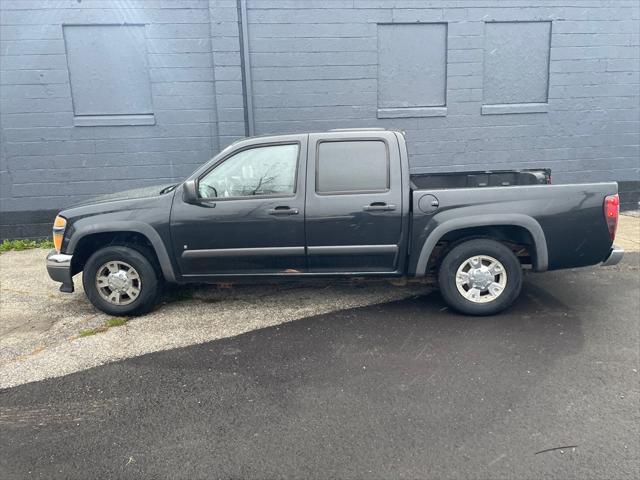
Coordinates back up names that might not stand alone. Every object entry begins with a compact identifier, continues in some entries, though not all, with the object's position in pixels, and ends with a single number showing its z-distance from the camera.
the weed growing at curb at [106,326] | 4.75
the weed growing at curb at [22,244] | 8.41
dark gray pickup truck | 4.74
